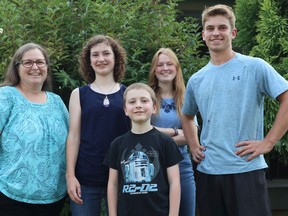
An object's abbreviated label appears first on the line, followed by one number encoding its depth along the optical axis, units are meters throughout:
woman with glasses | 3.19
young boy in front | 3.10
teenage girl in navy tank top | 3.37
